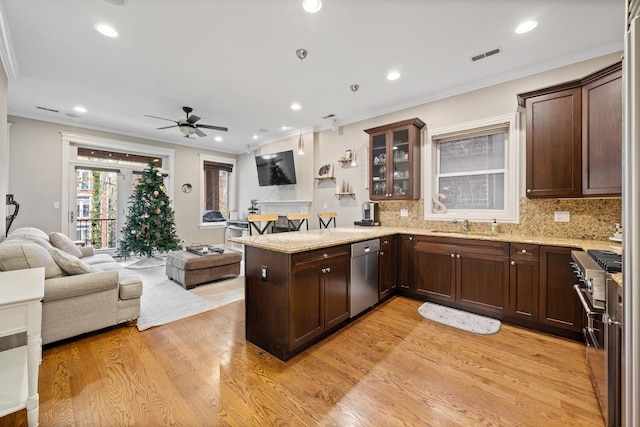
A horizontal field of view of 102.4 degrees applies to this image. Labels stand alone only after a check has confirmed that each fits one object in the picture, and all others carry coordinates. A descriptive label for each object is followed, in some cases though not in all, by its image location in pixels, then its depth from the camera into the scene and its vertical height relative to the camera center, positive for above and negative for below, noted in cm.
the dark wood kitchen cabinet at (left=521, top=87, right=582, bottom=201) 263 +76
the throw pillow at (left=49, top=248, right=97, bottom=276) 252 -49
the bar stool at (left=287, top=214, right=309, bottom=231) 551 -25
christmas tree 561 -17
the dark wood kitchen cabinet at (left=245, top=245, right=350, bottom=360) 217 -76
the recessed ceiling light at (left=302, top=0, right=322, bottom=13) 216 +178
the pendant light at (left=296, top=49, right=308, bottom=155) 286 +181
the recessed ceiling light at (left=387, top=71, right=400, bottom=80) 336 +184
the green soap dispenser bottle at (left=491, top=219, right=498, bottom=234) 332 -18
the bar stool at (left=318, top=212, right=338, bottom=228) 466 -9
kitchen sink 323 -25
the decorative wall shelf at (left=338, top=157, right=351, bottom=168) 482 +101
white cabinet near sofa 141 -78
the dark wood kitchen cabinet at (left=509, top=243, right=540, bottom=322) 270 -72
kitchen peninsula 221 -69
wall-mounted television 591 +108
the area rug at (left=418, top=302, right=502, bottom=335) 278 -122
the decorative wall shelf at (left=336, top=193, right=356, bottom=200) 487 +37
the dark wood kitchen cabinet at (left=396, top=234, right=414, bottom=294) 359 -69
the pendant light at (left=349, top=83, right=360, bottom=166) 370 +185
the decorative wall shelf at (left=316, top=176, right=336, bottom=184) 521 +73
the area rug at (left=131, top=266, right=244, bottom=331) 304 -119
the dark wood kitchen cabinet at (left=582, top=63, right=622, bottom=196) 230 +77
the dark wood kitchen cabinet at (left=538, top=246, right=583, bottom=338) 251 -79
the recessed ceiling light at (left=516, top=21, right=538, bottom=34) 243 +181
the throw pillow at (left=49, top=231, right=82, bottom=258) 356 -42
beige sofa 222 -77
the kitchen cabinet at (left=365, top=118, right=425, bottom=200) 393 +85
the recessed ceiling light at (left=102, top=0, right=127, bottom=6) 213 +177
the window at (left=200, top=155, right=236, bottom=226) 747 +78
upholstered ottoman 397 -87
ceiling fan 433 +150
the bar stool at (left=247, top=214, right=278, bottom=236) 330 -6
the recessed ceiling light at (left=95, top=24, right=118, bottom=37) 247 +180
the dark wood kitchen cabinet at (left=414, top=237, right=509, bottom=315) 291 -72
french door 550 +29
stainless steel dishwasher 288 -73
